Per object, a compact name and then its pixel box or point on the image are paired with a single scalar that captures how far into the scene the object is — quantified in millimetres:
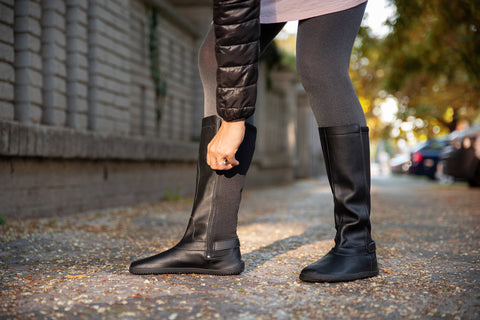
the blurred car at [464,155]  9070
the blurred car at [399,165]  22639
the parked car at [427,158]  16500
